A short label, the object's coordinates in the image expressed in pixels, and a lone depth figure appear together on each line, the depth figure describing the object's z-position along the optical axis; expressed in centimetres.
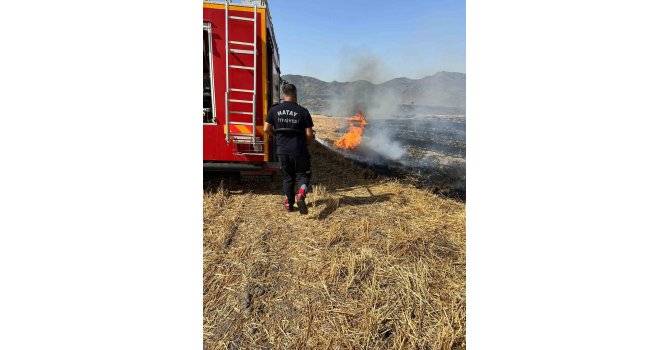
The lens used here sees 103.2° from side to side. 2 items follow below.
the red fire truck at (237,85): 449
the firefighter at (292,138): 418
